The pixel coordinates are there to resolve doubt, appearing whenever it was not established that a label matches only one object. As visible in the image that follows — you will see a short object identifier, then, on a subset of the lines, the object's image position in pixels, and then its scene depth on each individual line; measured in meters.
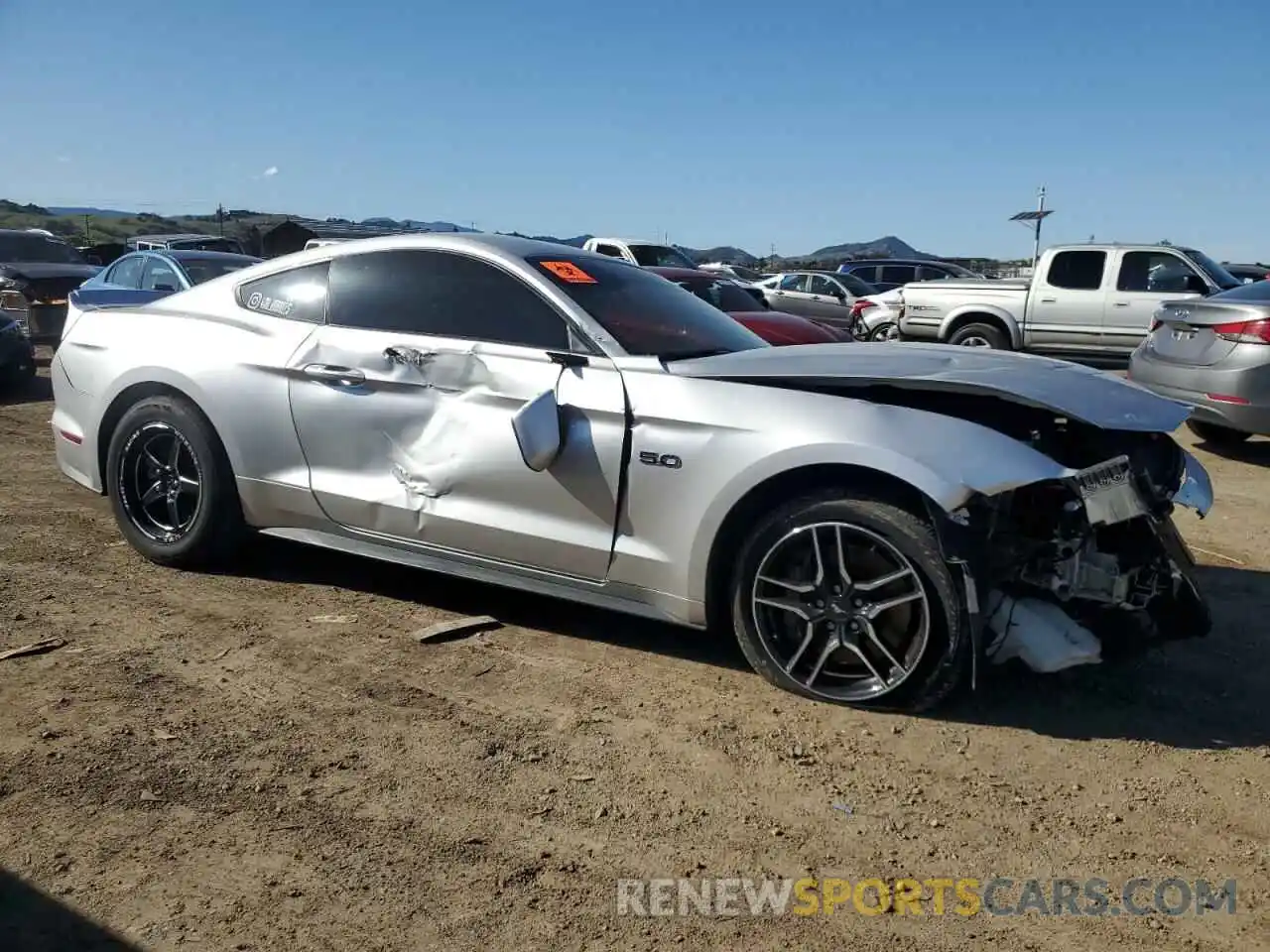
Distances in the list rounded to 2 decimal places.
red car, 10.04
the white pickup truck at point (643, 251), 19.72
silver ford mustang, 3.29
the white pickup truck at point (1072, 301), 12.92
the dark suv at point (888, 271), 23.47
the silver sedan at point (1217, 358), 7.16
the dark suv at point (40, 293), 12.62
